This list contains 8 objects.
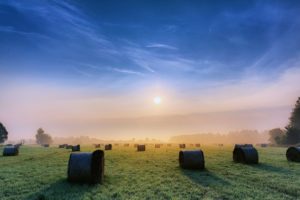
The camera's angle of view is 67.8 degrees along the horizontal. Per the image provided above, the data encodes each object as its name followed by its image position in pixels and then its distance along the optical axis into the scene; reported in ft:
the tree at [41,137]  572.51
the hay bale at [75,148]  130.89
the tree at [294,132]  252.42
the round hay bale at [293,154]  78.02
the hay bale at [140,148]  131.87
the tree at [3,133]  271.12
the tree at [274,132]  420.93
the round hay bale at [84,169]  43.32
